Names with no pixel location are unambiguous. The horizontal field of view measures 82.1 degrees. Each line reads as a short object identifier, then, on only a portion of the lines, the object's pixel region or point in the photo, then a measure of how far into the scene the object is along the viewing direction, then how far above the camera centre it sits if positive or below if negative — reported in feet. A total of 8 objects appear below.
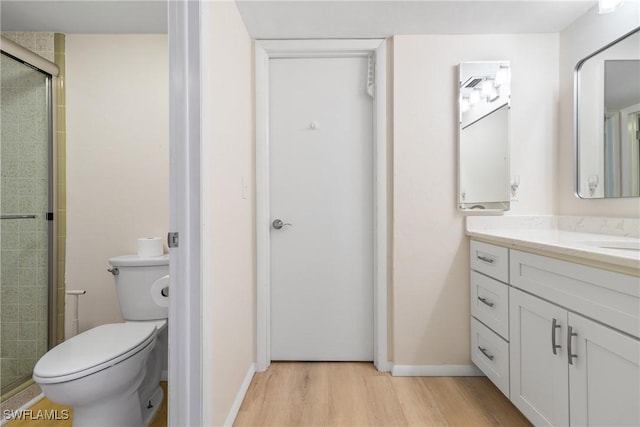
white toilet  4.51 -1.90
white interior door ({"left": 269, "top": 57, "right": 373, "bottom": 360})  7.83 +0.12
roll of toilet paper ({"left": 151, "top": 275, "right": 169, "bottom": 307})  5.83 -1.26
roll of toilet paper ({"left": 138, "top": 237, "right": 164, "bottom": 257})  6.75 -0.60
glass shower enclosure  5.50 -0.09
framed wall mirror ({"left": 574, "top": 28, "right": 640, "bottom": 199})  5.58 +1.51
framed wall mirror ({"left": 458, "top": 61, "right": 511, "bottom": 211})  7.20 +1.55
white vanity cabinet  3.50 -1.49
